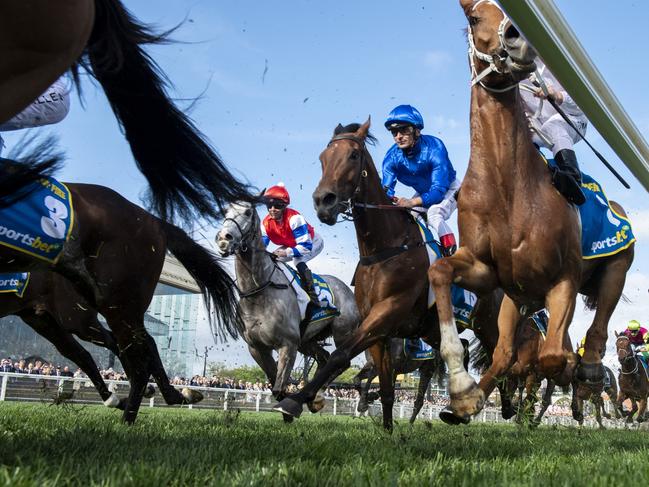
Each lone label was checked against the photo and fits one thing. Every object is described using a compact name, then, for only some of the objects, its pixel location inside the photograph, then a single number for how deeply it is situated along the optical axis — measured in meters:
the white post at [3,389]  12.54
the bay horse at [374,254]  5.81
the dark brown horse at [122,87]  1.79
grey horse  8.14
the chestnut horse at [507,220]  4.05
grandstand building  42.09
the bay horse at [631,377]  17.45
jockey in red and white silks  9.49
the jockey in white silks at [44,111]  3.60
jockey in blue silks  6.61
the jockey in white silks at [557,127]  4.32
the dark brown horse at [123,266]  4.89
